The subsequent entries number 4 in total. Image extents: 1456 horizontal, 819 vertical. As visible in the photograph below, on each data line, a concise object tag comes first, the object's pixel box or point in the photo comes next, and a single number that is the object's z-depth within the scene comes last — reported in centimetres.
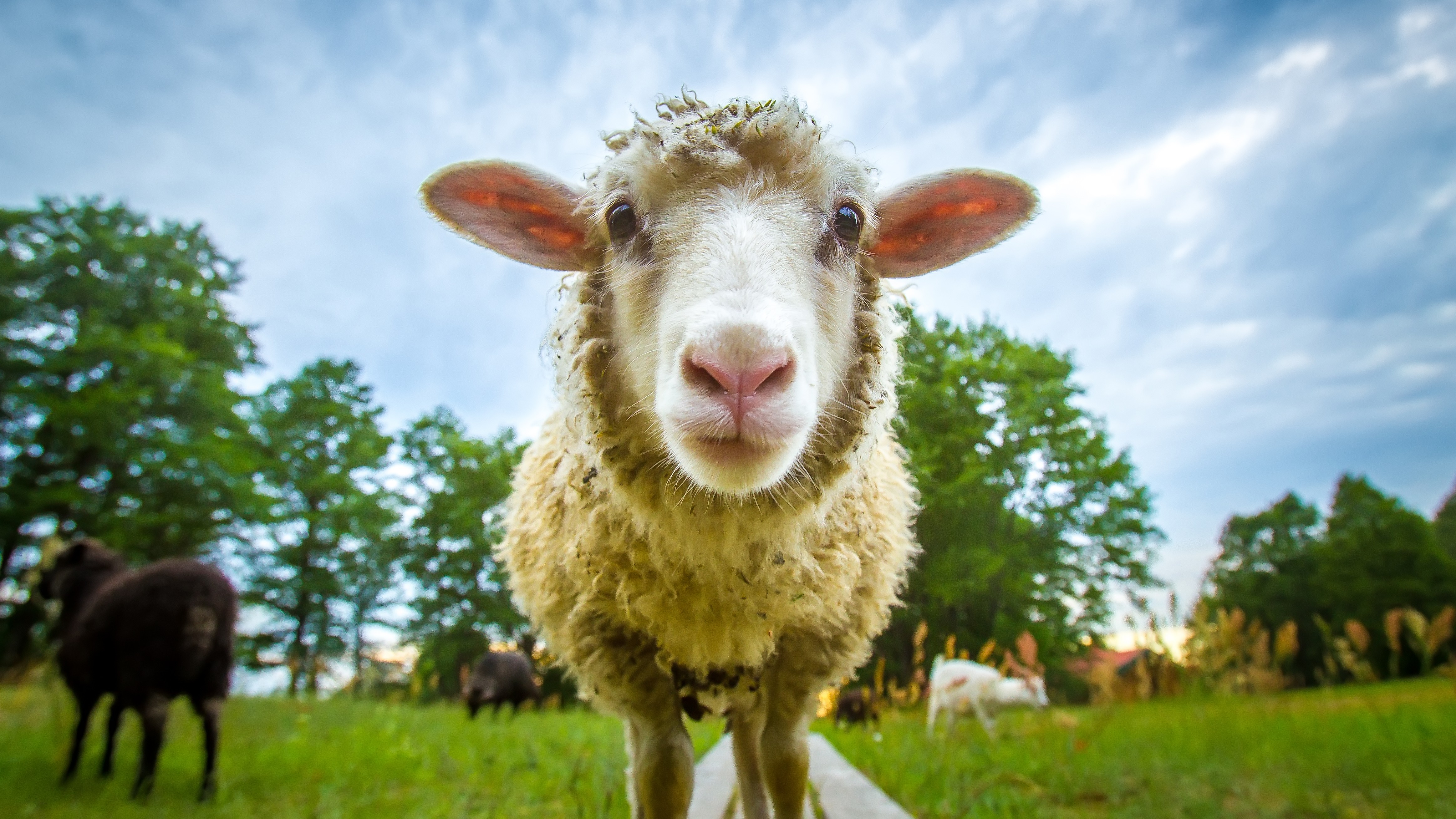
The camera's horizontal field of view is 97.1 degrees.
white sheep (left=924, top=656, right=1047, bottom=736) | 499
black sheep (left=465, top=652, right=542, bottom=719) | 962
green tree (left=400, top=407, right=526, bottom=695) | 1702
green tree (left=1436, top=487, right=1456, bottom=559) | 1792
